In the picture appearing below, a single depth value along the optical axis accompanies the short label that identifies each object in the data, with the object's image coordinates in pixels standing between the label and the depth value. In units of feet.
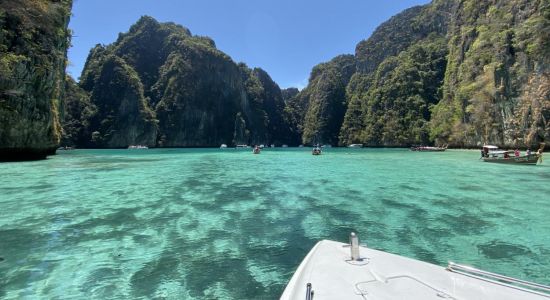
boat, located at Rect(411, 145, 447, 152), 250.98
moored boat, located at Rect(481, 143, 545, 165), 103.76
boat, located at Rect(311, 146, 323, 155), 211.35
